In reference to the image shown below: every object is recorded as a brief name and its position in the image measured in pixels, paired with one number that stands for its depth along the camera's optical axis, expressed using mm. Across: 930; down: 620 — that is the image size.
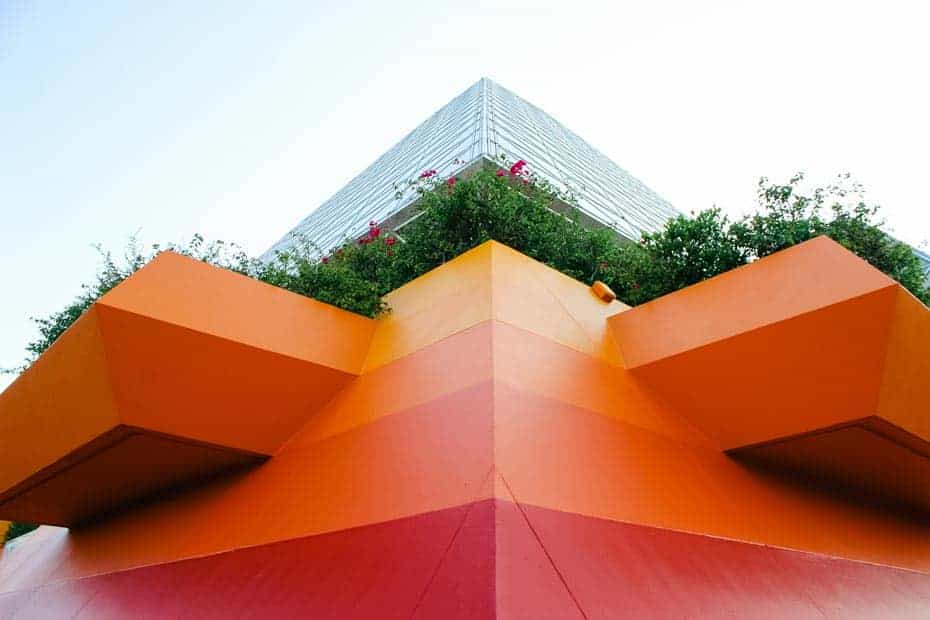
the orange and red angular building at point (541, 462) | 3248
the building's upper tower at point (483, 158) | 16016
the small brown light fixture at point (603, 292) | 6734
